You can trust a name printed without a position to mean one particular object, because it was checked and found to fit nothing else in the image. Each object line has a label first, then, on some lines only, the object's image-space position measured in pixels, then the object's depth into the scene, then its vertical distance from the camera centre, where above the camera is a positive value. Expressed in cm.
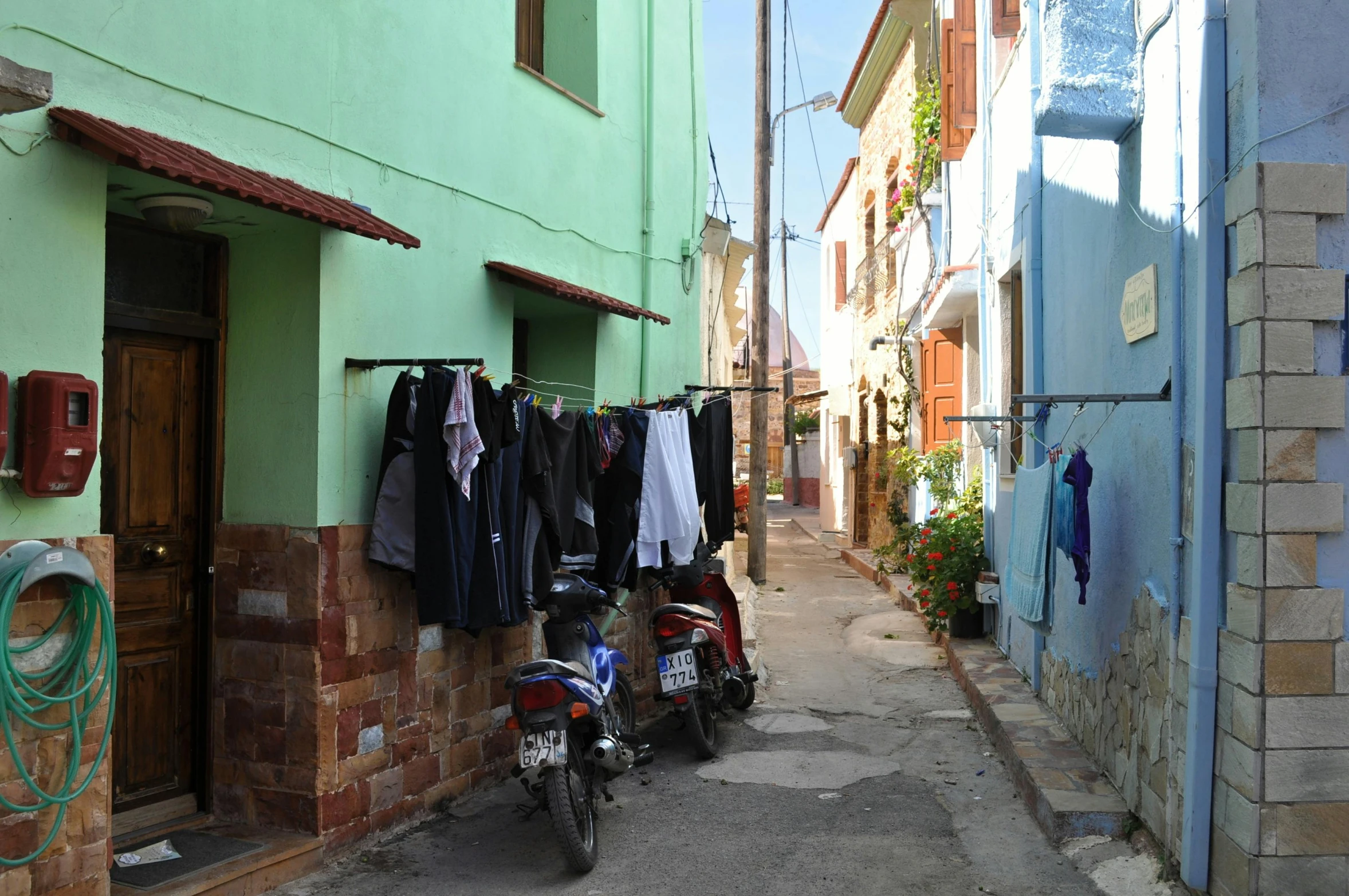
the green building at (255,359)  391 +36
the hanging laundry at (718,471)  863 -18
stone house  1492 +269
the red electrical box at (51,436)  371 +2
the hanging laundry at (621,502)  732 -36
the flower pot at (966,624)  1052 -164
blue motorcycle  500 -131
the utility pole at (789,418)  4041 +119
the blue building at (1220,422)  410 +13
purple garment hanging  561 -31
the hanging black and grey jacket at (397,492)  533 -22
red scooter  698 -134
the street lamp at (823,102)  2259 +711
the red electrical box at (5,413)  358 +9
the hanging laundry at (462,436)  525 +5
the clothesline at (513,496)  529 -27
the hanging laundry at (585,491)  675 -26
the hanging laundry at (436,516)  525 -33
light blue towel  602 -59
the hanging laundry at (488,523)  545 -38
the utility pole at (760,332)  1602 +176
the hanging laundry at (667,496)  747 -33
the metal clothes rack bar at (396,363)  520 +39
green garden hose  360 -82
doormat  436 -173
